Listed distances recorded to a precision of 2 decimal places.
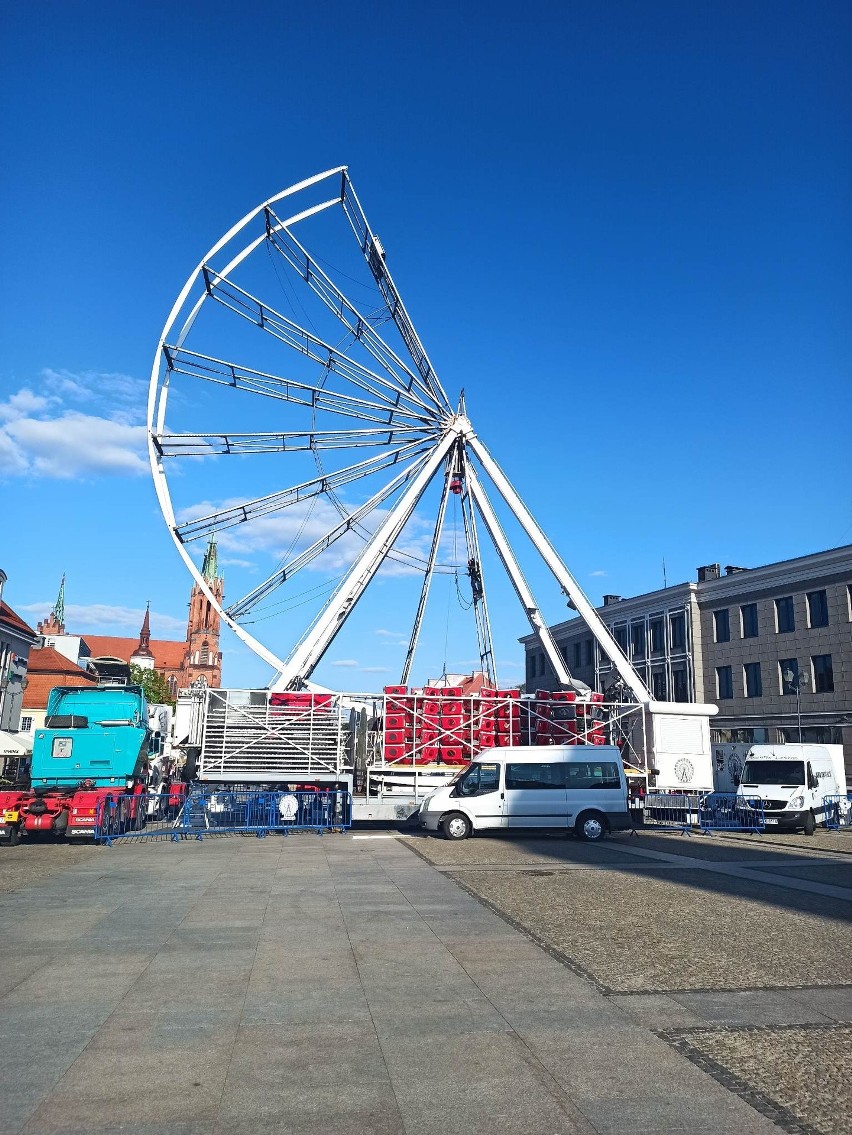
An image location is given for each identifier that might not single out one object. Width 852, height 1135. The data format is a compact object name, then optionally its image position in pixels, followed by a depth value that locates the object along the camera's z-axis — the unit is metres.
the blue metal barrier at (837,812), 30.02
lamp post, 46.53
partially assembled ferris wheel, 27.28
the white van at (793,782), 27.22
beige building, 45.88
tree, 87.43
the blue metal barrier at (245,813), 22.55
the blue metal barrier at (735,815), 26.73
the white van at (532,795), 22.16
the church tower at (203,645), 146.12
